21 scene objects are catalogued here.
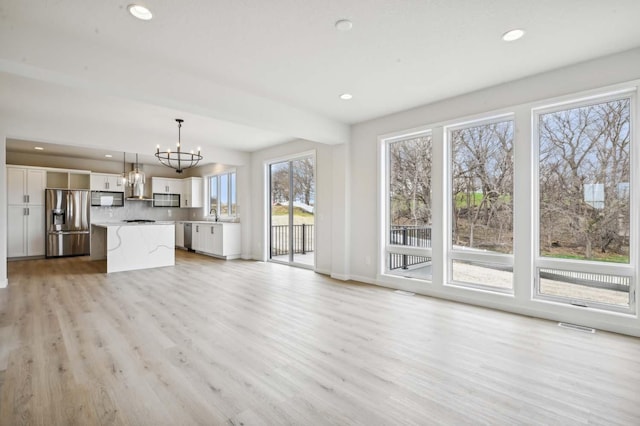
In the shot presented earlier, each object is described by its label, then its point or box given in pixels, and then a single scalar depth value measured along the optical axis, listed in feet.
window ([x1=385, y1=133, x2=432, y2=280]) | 15.07
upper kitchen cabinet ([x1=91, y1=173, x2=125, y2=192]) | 28.05
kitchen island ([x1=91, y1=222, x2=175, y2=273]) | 20.01
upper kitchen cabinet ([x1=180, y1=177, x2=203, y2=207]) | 32.24
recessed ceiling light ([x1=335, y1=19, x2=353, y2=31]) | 8.14
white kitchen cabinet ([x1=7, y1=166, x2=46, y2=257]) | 24.22
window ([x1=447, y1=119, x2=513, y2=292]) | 12.55
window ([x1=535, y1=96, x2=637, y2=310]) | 10.22
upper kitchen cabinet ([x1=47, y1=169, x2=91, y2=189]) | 26.27
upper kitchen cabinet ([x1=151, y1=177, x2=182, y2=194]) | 31.76
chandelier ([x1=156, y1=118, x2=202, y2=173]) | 16.40
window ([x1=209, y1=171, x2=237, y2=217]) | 28.48
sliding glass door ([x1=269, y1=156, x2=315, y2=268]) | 21.58
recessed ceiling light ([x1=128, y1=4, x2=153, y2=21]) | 7.51
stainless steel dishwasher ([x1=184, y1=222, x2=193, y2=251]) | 31.32
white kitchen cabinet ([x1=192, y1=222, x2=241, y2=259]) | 25.76
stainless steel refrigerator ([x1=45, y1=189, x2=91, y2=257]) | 25.63
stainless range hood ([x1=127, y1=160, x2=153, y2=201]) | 21.11
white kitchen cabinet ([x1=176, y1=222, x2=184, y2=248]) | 32.99
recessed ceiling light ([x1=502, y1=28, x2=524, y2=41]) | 8.57
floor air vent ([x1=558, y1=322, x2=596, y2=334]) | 10.09
